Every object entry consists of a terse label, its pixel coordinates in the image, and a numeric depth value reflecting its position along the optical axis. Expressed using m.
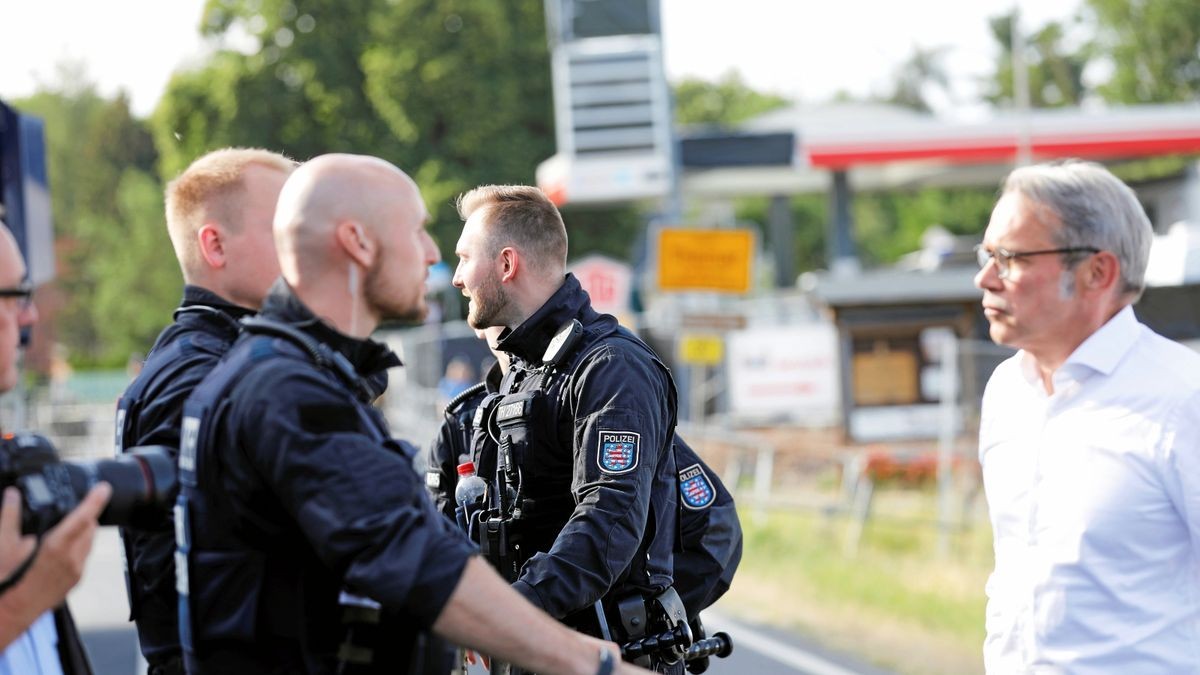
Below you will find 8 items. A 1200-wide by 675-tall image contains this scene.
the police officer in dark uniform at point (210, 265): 3.46
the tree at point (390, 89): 41.31
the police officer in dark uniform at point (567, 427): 4.01
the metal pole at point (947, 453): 14.92
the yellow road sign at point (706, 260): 16.56
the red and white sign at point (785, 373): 25.86
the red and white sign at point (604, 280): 18.39
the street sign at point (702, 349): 17.33
